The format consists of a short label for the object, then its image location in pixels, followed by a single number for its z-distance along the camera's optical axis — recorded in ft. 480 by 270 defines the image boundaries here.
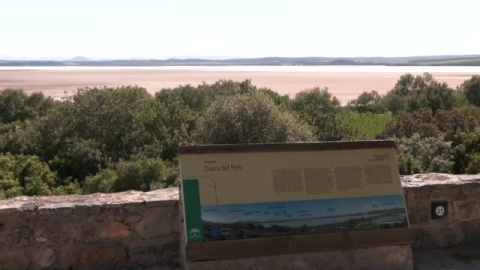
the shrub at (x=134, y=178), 54.60
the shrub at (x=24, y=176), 55.26
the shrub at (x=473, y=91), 158.20
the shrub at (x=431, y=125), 87.76
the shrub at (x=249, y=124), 67.05
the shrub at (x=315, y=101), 120.30
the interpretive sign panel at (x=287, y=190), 17.47
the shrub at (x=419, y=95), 145.28
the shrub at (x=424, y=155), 65.21
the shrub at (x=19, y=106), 126.11
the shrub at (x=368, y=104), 172.24
